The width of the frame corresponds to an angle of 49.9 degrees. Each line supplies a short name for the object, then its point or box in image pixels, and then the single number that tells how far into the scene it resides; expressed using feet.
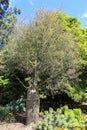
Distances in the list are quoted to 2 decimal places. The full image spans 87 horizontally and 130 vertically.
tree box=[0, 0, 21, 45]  18.59
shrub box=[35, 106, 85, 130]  10.53
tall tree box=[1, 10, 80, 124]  12.28
